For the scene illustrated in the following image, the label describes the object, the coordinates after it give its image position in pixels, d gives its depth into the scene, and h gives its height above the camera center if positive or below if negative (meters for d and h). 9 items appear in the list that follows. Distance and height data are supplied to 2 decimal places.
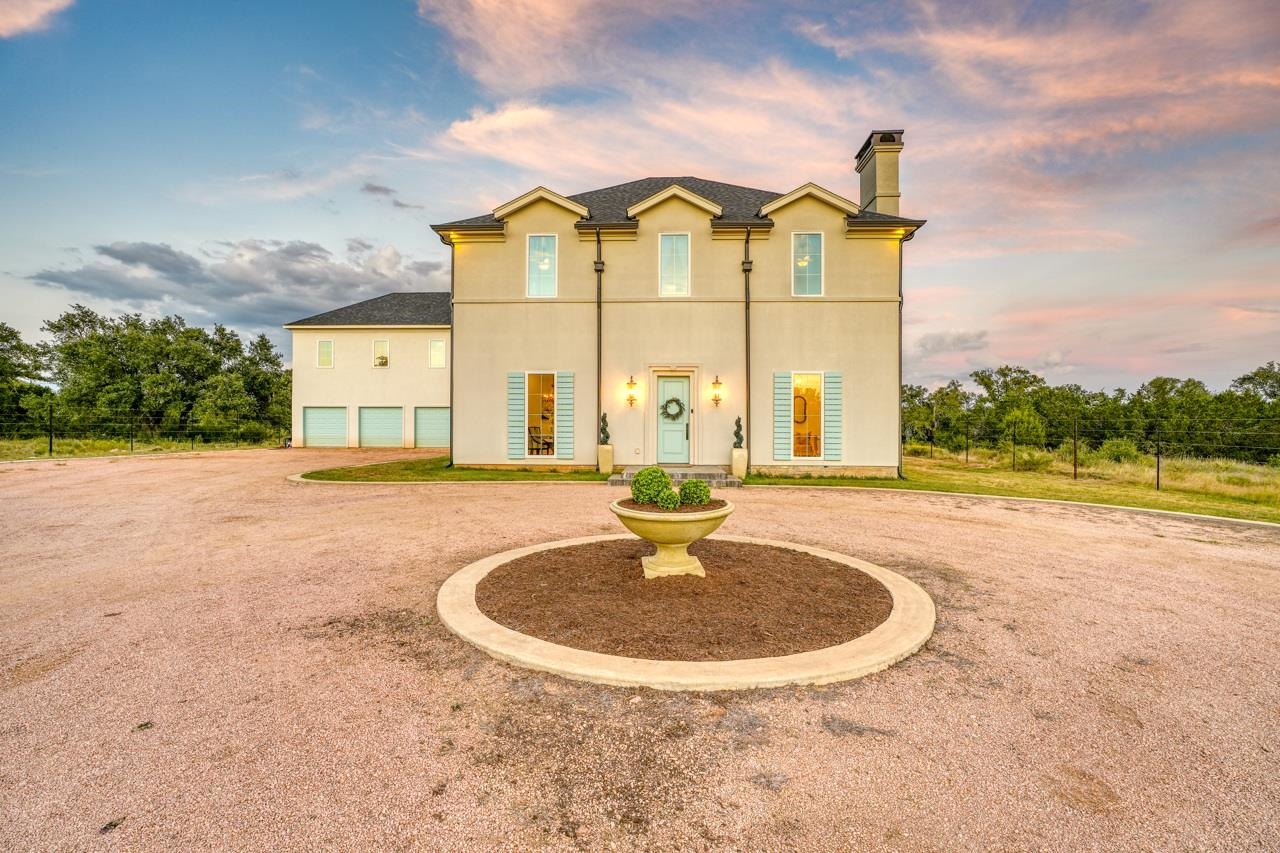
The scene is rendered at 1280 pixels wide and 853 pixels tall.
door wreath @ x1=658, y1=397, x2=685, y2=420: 13.47 +0.43
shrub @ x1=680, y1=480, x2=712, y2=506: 4.91 -0.72
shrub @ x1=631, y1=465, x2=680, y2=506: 4.82 -0.62
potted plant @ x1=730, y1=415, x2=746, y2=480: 12.87 -0.99
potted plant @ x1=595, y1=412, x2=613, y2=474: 13.20 -0.83
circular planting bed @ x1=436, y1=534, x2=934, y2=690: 3.14 -1.59
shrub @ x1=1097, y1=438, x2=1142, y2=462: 17.45 -0.96
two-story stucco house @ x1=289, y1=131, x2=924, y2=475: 13.38 +2.60
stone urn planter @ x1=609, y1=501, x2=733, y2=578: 4.52 -1.05
